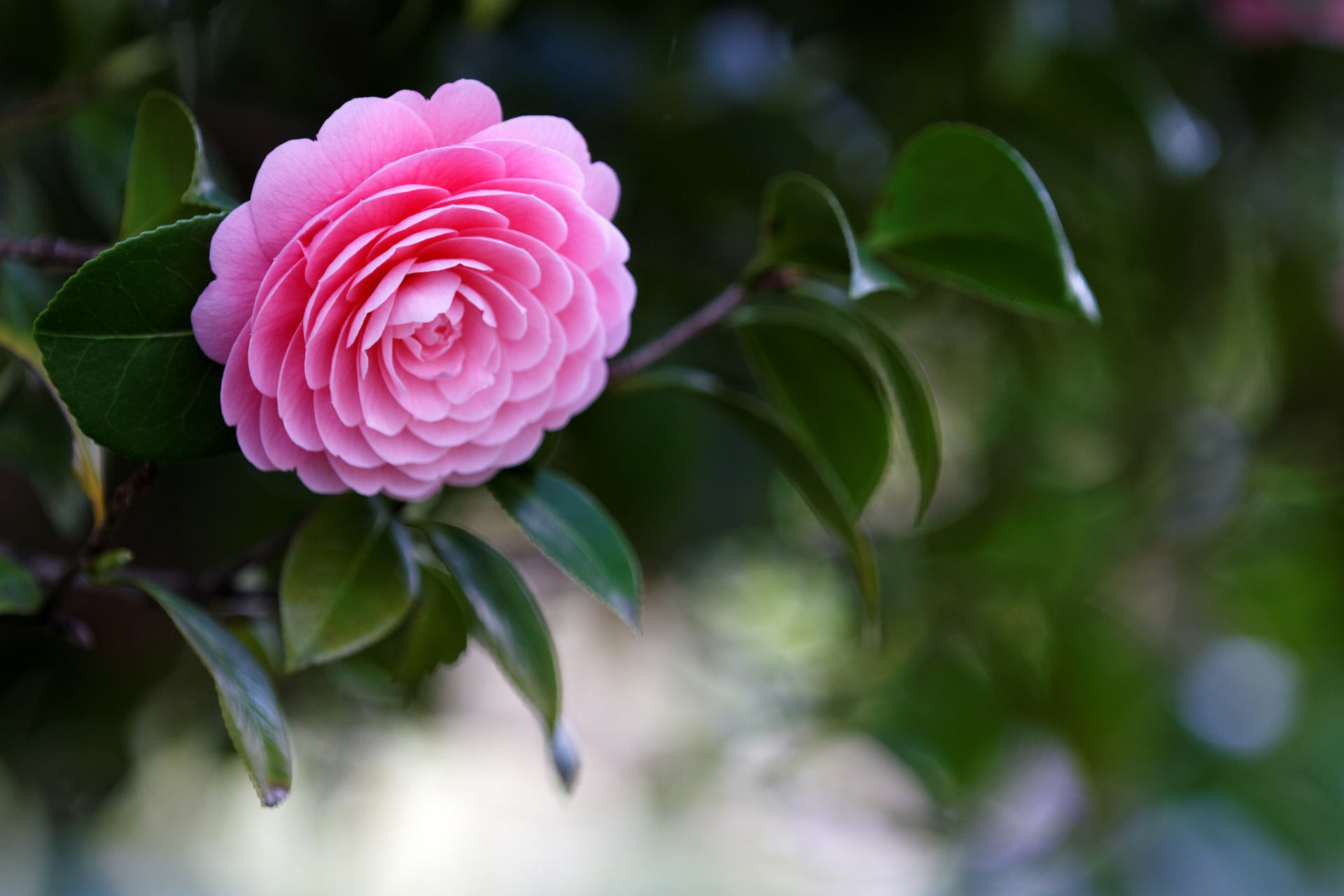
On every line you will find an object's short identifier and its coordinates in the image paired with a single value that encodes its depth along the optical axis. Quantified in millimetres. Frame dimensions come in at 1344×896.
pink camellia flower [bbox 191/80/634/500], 821
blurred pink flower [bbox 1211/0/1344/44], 1743
